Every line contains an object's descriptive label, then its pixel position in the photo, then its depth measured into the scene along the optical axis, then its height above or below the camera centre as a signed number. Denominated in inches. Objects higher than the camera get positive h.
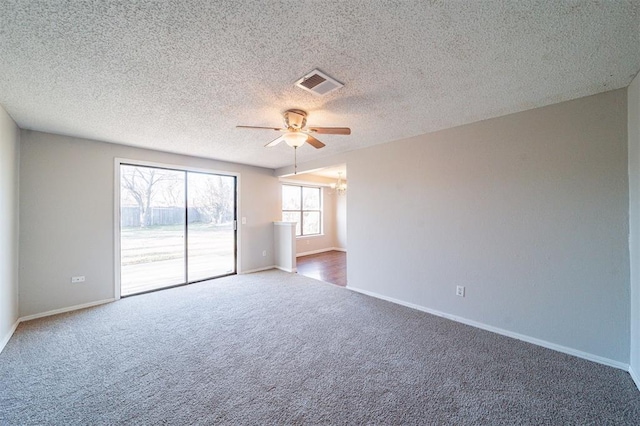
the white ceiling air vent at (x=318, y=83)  70.6 +41.5
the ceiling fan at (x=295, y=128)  93.9 +35.0
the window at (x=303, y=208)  278.9 +8.1
